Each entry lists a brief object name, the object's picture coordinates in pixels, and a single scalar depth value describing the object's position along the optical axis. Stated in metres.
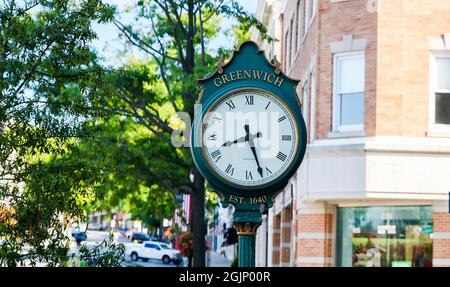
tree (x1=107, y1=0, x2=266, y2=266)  30.56
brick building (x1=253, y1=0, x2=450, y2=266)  21.94
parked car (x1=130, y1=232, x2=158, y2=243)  85.79
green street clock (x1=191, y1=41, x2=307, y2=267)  7.54
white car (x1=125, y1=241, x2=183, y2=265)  62.03
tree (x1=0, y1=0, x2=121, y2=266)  10.98
